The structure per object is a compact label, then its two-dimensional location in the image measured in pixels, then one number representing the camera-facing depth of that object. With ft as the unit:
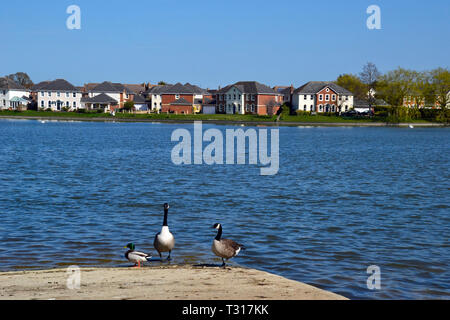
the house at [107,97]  477.36
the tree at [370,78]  475.72
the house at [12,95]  487.20
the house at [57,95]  485.56
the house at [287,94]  492.86
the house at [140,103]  523.29
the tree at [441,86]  427.74
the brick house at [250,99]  463.42
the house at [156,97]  505.66
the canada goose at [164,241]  49.06
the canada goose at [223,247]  46.96
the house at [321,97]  458.09
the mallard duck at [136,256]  47.21
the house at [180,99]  485.24
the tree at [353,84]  558.15
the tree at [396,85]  426.92
